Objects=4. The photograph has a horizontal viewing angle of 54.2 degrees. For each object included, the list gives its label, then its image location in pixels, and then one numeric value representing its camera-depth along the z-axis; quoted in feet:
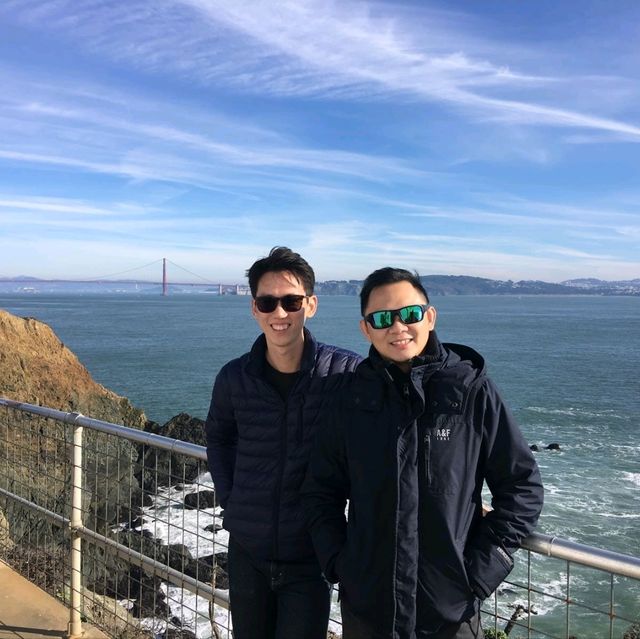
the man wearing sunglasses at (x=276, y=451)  7.34
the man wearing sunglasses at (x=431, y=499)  6.00
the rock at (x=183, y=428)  71.46
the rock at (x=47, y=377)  59.06
